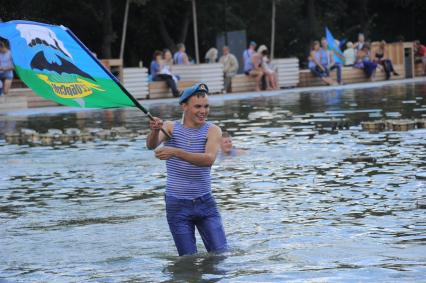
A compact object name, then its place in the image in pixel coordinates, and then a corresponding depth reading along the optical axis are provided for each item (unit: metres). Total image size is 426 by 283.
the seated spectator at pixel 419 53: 46.16
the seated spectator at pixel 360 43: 43.53
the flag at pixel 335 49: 42.78
